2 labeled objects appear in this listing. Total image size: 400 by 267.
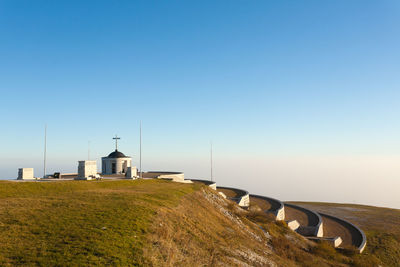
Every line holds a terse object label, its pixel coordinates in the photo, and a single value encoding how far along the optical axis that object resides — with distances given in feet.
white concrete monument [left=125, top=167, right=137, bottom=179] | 134.00
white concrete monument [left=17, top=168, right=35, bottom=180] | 110.73
